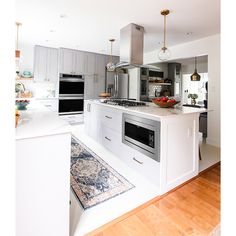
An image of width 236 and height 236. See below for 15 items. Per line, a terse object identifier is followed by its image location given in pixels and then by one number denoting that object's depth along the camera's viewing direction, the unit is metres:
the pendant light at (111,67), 3.84
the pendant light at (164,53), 2.76
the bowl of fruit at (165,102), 2.57
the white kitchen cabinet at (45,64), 5.01
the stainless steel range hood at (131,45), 3.30
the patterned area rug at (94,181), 1.86
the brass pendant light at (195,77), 5.47
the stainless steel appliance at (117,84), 6.15
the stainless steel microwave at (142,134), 1.97
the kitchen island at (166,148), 1.92
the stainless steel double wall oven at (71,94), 5.25
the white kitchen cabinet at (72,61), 5.26
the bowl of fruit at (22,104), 2.37
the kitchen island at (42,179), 1.03
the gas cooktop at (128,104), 2.98
